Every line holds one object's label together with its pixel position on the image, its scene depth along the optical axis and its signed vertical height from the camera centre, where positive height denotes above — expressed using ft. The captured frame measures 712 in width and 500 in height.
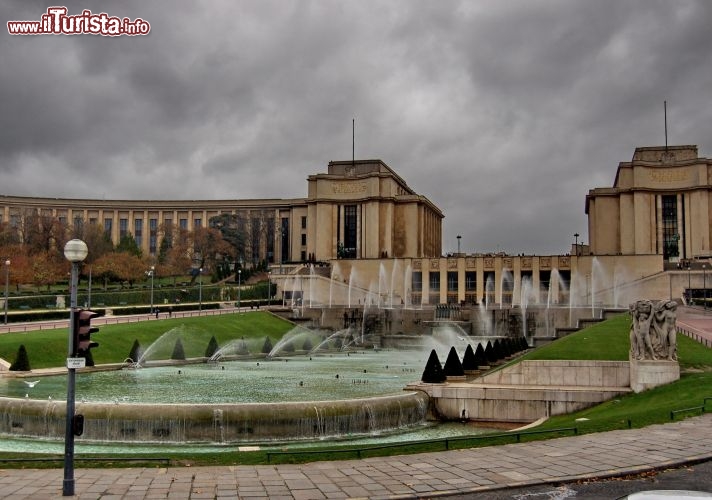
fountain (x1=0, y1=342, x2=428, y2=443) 72.18 -10.99
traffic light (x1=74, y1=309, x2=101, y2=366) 40.22 -1.25
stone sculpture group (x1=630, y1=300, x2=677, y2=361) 82.07 -1.88
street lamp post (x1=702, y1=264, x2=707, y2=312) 237.74 +13.88
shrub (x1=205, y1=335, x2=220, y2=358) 155.33 -8.37
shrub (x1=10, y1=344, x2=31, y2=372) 115.34 -8.76
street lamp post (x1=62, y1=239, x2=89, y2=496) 39.37 -3.85
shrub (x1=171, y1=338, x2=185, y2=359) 146.30 -8.62
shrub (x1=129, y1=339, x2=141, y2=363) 137.39 -8.37
